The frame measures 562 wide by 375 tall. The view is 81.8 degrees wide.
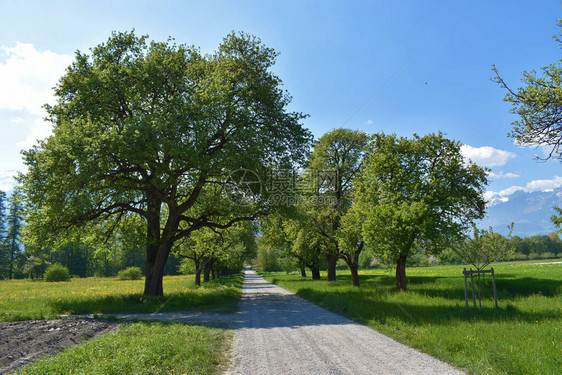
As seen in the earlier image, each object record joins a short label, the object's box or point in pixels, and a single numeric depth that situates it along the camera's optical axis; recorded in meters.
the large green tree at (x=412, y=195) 18.97
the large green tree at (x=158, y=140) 16.78
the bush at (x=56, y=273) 58.88
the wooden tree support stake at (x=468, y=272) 13.19
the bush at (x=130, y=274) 70.56
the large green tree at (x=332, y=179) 30.58
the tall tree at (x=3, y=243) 77.14
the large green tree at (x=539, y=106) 10.57
